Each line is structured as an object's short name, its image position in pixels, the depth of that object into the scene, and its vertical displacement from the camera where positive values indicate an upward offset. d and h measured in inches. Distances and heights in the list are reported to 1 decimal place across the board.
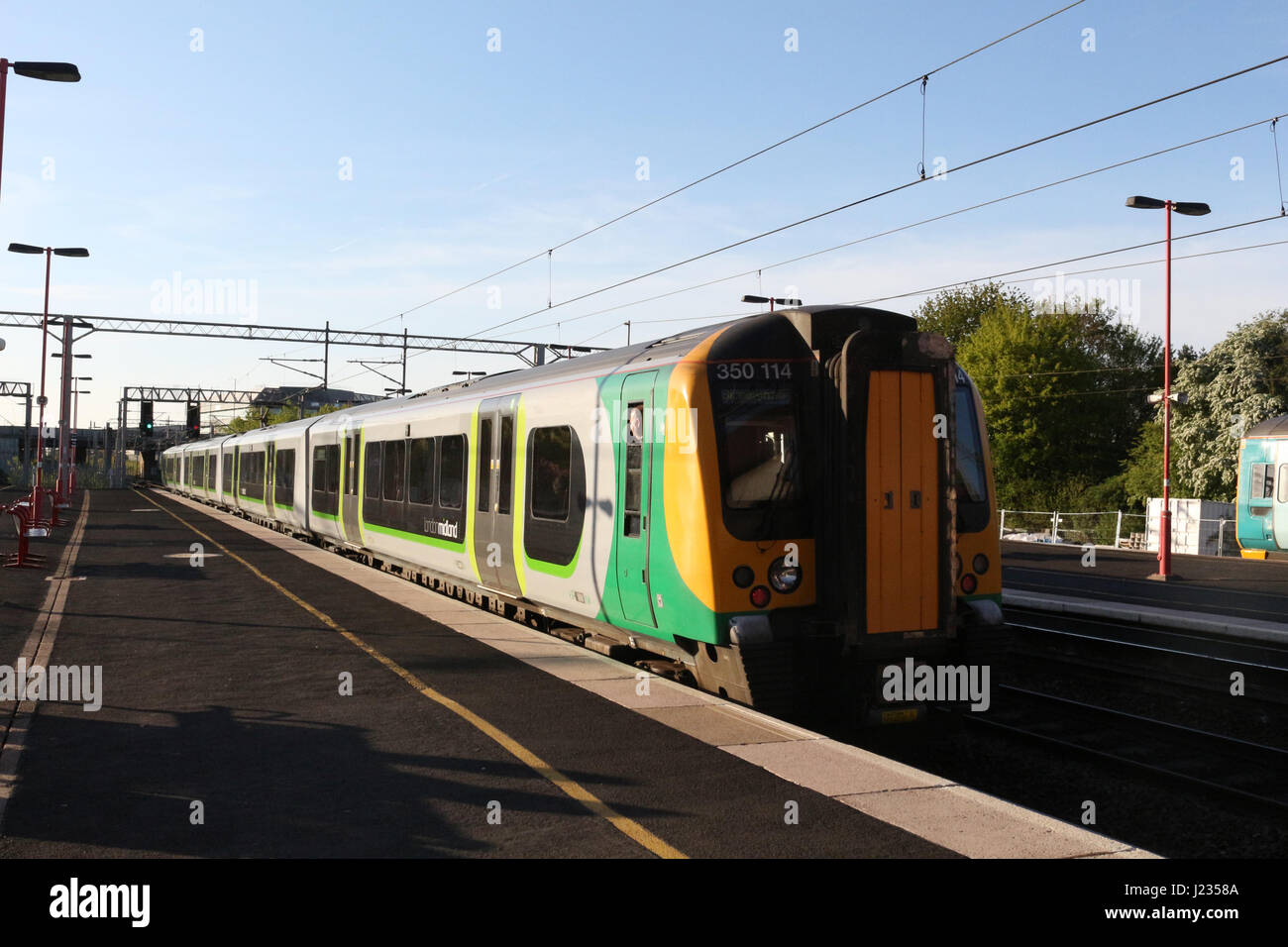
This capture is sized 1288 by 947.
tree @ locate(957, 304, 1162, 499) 2161.7 +174.4
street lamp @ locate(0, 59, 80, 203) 716.7 +268.6
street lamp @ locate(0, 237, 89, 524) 1041.5 +261.6
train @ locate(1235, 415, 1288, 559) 1139.9 +3.5
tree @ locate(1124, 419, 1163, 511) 1843.0 +33.5
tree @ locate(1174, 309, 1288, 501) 1721.2 +147.6
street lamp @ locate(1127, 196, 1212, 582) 909.2 +116.9
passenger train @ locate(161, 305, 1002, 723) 323.9 -6.6
